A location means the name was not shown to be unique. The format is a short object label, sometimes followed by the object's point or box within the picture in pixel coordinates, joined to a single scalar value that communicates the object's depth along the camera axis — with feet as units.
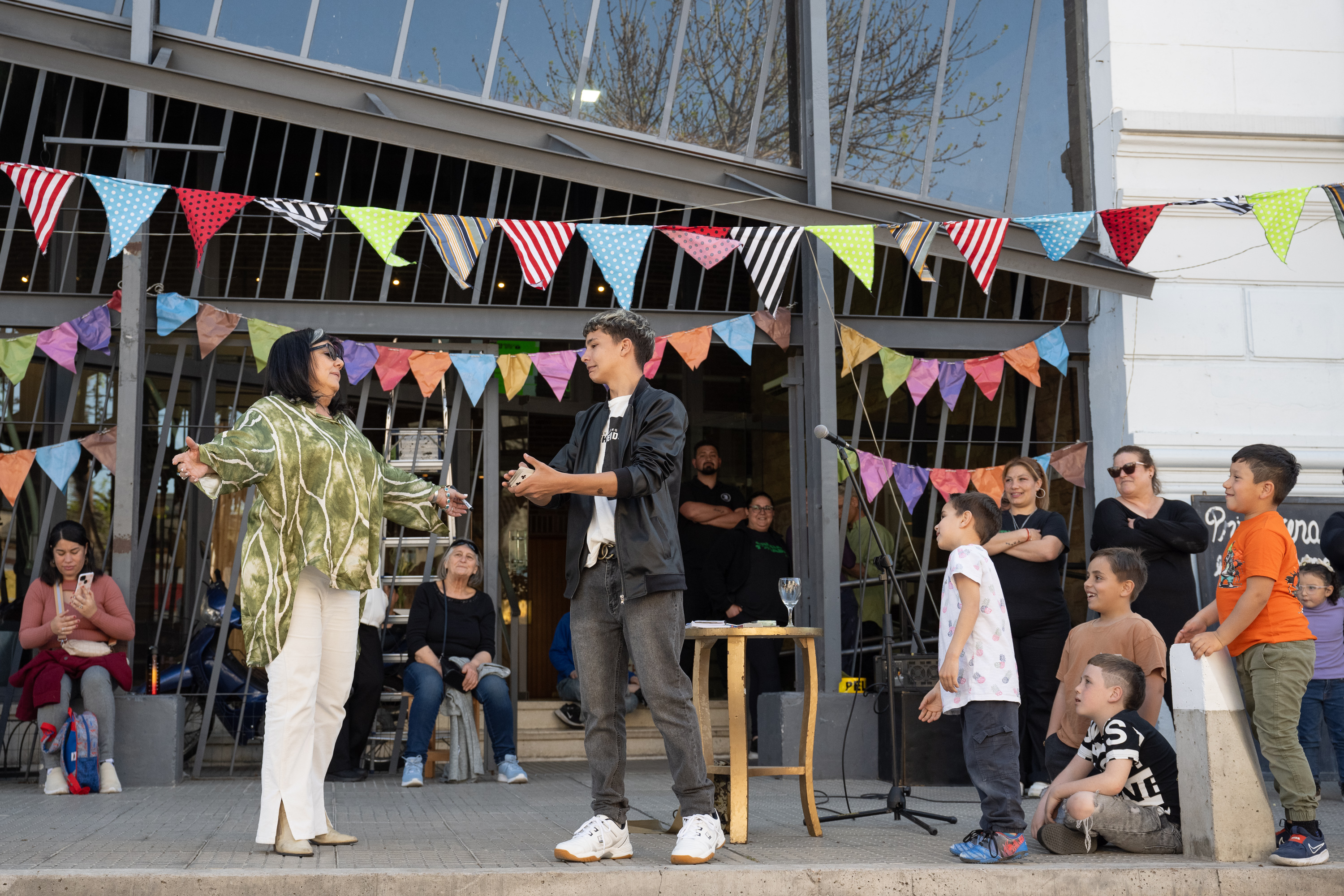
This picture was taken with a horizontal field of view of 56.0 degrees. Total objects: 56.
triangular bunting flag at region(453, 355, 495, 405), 24.40
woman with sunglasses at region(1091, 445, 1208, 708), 20.12
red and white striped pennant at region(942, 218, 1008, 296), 22.54
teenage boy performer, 13.30
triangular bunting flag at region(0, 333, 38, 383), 22.94
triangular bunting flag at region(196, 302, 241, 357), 23.38
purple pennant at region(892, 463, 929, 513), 24.91
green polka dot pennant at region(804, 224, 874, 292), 22.39
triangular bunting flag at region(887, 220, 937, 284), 22.76
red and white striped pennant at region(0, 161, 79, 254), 21.06
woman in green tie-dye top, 13.83
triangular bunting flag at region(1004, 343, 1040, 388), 25.35
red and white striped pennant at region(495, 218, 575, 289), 22.24
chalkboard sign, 24.40
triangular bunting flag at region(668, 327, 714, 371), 24.50
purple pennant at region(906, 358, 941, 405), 25.17
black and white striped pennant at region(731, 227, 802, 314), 23.20
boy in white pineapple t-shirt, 14.07
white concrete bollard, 14.11
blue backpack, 20.72
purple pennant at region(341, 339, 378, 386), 24.04
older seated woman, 23.26
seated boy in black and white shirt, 14.70
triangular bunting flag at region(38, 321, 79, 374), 22.94
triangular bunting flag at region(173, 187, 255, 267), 21.59
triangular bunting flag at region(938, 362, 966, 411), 25.34
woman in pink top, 21.35
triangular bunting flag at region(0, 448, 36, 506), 23.08
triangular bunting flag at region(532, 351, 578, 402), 24.54
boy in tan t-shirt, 16.79
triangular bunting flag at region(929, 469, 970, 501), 25.02
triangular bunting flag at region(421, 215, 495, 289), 21.99
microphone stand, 16.96
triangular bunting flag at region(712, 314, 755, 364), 24.39
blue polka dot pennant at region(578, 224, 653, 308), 22.39
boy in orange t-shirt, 14.02
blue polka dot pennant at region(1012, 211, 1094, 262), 22.09
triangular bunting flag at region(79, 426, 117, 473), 22.89
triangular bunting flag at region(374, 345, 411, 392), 24.20
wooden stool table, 15.43
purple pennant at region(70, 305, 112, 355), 23.11
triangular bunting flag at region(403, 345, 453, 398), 24.45
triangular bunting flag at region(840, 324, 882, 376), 24.71
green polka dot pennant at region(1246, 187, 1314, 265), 22.21
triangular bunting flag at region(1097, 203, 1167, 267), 22.88
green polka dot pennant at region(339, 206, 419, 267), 21.45
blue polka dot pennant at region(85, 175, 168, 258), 20.84
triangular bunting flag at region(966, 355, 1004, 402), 25.32
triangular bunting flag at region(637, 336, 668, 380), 24.88
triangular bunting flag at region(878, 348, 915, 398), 24.93
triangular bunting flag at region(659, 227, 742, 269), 22.80
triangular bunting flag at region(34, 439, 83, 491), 22.94
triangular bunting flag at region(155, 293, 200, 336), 23.27
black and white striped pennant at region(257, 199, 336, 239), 21.47
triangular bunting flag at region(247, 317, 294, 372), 23.35
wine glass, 16.84
